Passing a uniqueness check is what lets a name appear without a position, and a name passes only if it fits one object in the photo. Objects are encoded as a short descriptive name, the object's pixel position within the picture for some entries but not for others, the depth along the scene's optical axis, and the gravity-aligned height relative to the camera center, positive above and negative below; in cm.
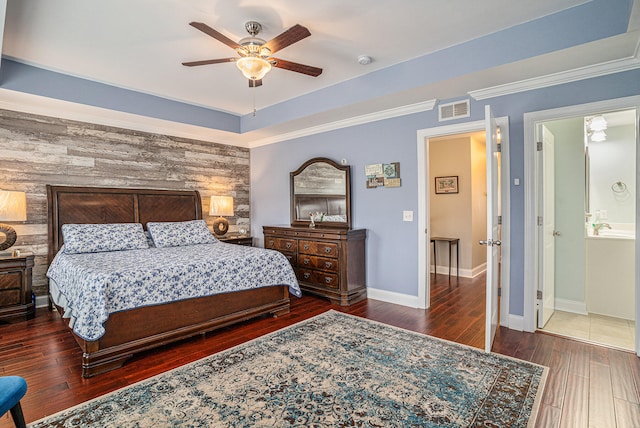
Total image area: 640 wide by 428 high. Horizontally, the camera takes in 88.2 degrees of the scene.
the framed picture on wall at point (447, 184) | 578 +35
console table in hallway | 562 -66
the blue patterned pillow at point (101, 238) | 372 -32
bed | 251 -83
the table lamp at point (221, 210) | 520 -3
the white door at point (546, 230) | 322 -29
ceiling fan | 228 +118
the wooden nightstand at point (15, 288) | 341 -80
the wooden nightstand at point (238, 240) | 521 -50
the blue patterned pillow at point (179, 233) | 428 -33
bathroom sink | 362 -38
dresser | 407 -71
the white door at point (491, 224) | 266 -17
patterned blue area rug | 187 -120
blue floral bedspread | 244 -59
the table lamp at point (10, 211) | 346 +1
